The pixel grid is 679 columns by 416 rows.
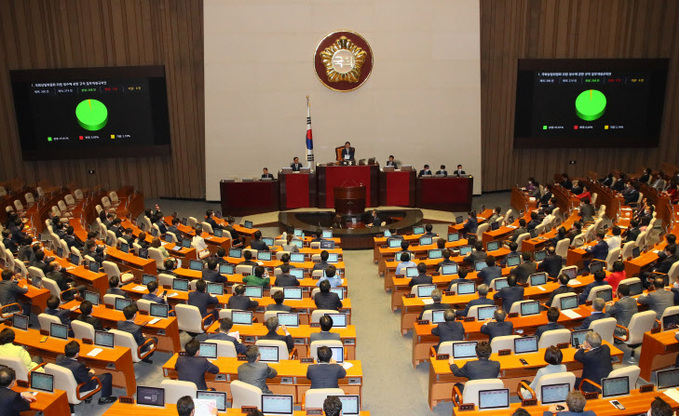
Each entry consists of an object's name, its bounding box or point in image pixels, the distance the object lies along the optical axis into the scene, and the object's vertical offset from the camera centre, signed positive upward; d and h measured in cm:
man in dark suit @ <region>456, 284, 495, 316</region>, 924 -311
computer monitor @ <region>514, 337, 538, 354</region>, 791 -325
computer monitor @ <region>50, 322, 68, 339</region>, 866 -329
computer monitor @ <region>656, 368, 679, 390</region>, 674 -318
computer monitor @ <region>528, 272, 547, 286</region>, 1064 -315
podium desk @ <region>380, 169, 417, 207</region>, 1995 -273
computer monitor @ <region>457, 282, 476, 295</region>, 1032 -321
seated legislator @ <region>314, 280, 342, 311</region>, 955 -313
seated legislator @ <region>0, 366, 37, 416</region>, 664 -329
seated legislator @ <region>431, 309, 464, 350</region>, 830 -318
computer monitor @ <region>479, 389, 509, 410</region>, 660 -332
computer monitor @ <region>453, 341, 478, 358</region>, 779 -324
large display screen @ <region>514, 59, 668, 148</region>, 2167 +22
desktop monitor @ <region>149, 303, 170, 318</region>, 958 -330
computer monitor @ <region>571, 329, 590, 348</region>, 805 -321
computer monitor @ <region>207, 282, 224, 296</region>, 1065 -327
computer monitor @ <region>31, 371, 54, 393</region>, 719 -336
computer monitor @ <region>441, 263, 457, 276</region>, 1162 -322
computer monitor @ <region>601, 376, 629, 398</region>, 668 -323
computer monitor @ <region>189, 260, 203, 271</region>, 1225 -326
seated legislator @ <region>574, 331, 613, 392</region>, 734 -321
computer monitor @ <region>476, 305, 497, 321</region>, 905 -319
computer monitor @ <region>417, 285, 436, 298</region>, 1021 -321
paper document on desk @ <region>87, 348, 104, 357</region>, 817 -343
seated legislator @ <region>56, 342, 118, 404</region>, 763 -338
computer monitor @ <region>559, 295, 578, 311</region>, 936 -316
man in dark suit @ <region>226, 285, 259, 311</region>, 970 -321
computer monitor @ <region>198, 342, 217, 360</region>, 791 -328
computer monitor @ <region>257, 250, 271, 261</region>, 1311 -330
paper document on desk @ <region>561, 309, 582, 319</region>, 905 -327
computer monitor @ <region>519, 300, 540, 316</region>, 920 -319
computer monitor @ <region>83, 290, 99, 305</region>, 995 -320
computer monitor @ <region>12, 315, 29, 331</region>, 904 -329
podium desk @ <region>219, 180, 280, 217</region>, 1984 -296
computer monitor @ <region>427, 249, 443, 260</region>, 1280 -322
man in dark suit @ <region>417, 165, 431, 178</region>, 2036 -221
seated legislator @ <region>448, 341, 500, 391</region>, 712 -320
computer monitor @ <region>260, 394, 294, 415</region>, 646 -330
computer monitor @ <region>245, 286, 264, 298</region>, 1043 -328
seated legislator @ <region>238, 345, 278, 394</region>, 710 -321
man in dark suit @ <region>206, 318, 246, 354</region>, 801 -319
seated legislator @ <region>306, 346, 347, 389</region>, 709 -324
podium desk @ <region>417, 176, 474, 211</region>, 2014 -291
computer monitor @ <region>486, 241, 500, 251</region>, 1342 -320
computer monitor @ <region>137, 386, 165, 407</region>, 664 -328
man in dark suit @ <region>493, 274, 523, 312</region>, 981 -316
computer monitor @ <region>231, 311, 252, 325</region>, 908 -326
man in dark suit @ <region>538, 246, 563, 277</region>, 1160 -315
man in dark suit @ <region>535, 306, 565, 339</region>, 811 -309
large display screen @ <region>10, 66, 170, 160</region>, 2125 +6
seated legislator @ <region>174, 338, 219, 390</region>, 735 -325
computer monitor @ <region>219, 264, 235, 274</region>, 1188 -325
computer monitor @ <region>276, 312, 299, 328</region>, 897 -324
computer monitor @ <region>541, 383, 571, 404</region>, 665 -328
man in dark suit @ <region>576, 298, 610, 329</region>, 855 -311
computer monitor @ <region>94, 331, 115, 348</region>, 840 -330
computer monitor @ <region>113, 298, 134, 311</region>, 986 -327
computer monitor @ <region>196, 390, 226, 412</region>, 645 -322
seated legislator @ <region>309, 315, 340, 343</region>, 805 -317
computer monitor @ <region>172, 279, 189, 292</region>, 1089 -327
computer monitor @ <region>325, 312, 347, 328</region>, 891 -325
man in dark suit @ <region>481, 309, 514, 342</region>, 827 -315
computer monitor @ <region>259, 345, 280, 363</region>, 777 -327
